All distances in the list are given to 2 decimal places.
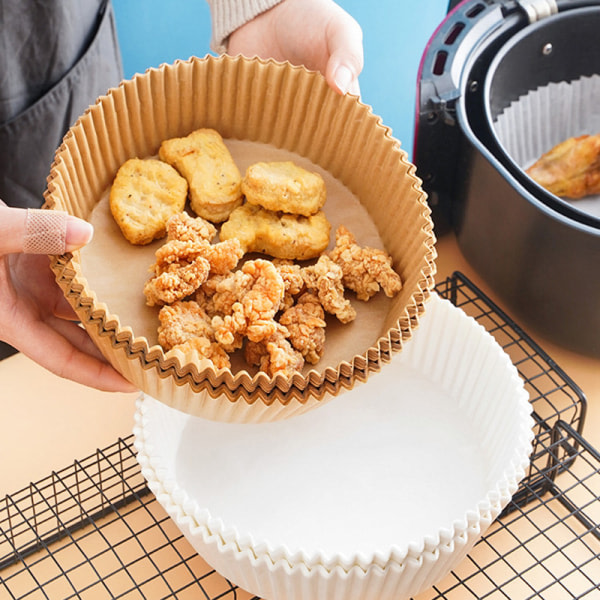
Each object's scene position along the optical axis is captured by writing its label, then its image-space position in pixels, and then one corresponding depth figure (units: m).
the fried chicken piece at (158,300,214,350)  0.73
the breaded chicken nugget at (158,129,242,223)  0.89
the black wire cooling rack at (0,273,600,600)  0.86
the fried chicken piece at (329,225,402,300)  0.80
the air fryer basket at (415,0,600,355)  0.99
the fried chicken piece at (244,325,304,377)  0.71
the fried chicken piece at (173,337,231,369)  0.72
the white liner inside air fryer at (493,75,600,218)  1.27
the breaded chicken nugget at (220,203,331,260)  0.86
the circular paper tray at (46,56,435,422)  0.65
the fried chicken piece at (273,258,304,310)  0.81
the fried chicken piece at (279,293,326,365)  0.76
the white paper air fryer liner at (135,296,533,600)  0.72
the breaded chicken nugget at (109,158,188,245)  0.84
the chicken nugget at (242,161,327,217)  0.86
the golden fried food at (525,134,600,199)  1.24
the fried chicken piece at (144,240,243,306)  0.77
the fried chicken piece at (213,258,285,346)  0.74
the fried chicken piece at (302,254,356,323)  0.79
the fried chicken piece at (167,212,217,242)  0.81
